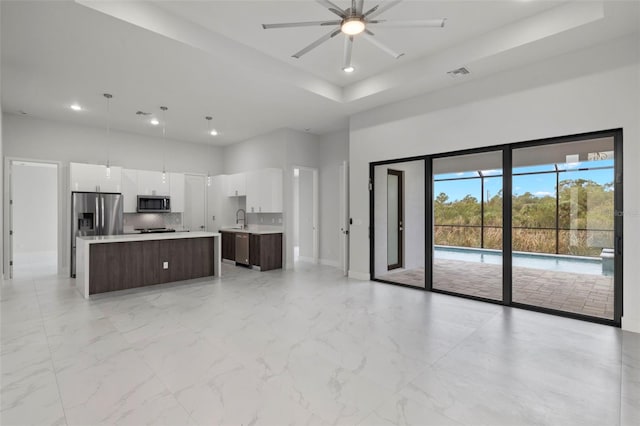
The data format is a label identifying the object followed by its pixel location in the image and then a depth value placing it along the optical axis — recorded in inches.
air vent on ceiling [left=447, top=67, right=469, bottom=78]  162.9
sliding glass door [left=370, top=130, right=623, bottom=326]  142.2
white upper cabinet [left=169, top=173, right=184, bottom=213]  297.3
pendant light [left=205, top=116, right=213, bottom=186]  247.0
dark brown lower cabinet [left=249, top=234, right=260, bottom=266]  264.7
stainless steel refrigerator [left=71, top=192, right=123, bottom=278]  241.9
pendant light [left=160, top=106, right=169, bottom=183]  228.8
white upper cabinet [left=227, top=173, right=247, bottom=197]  305.1
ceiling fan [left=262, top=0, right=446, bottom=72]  107.0
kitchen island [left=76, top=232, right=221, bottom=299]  186.2
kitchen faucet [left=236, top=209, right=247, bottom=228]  328.9
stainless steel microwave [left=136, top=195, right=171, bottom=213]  277.2
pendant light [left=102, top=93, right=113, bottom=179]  199.9
